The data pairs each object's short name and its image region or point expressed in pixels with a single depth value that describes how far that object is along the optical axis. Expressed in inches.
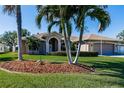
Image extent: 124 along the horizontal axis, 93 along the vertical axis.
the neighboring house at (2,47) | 1053.2
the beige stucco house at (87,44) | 610.6
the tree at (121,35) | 1431.8
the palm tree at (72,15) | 220.0
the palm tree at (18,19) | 259.9
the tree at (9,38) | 1229.7
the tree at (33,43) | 577.1
